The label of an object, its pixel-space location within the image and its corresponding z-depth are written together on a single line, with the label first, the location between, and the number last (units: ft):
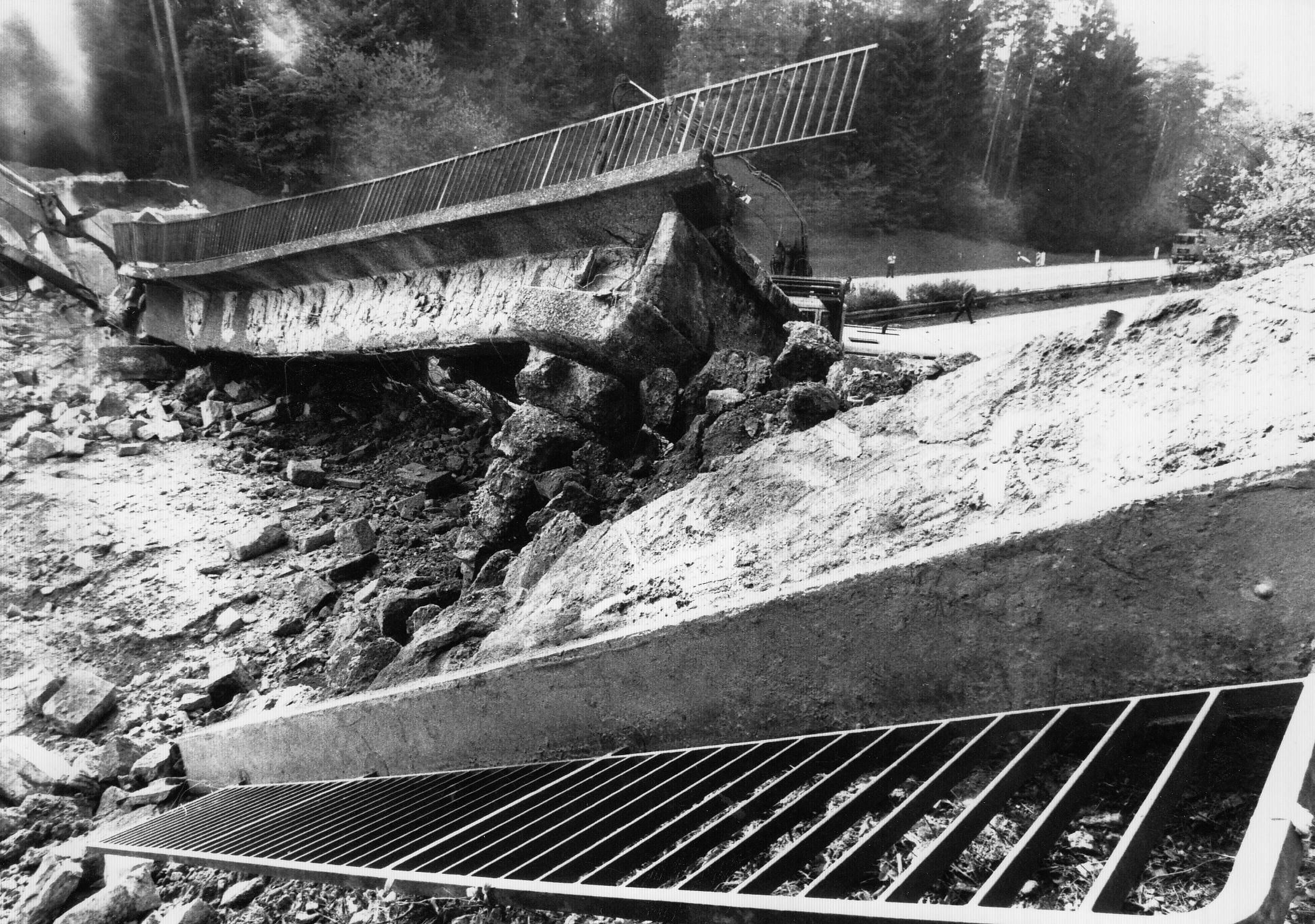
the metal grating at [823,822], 2.99
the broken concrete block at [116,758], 12.92
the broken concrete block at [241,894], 8.97
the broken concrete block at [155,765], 12.92
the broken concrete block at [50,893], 9.66
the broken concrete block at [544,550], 11.48
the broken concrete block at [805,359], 12.84
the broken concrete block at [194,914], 8.68
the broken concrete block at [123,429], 23.62
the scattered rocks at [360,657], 11.87
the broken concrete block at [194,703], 14.17
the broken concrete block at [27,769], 12.26
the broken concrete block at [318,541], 18.48
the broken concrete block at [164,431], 24.12
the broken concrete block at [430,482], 19.49
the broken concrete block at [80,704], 13.62
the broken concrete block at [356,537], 17.93
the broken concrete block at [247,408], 25.63
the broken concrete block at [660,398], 14.07
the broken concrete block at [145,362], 27.76
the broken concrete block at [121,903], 8.90
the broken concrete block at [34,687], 14.02
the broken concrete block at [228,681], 14.37
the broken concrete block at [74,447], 22.17
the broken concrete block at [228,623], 16.15
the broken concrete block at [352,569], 17.19
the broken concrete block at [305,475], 21.86
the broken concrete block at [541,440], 14.24
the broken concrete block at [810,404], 10.75
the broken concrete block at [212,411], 25.49
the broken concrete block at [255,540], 18.26
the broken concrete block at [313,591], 16.39
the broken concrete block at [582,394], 14.48
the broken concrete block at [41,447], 21.62
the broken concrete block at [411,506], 18.98
